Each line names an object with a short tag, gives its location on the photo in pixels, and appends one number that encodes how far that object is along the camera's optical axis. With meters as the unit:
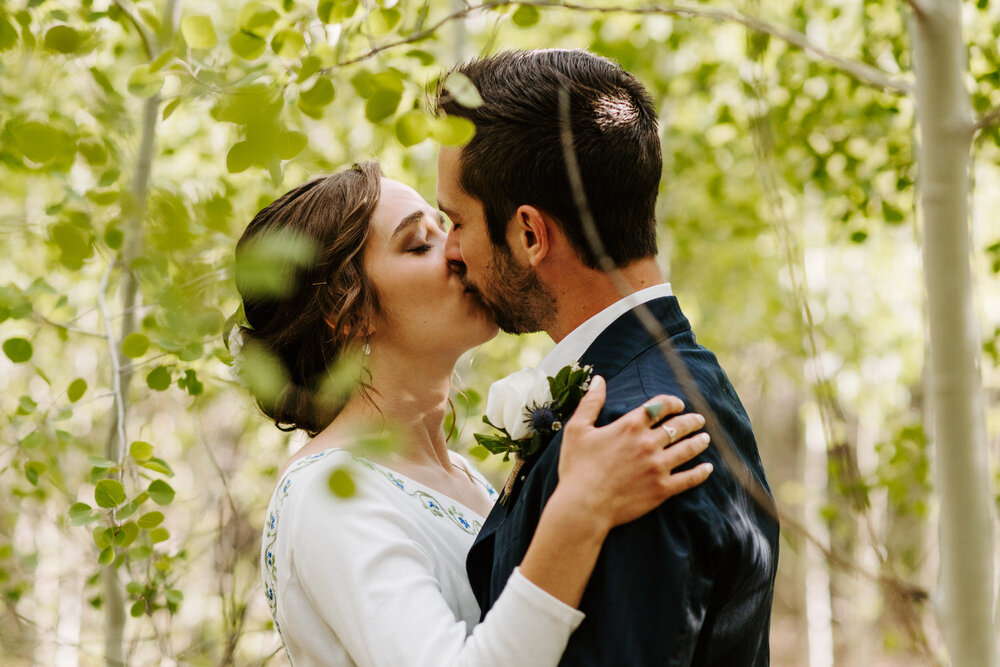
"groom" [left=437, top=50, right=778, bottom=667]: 1.63
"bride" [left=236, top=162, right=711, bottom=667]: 1.45
